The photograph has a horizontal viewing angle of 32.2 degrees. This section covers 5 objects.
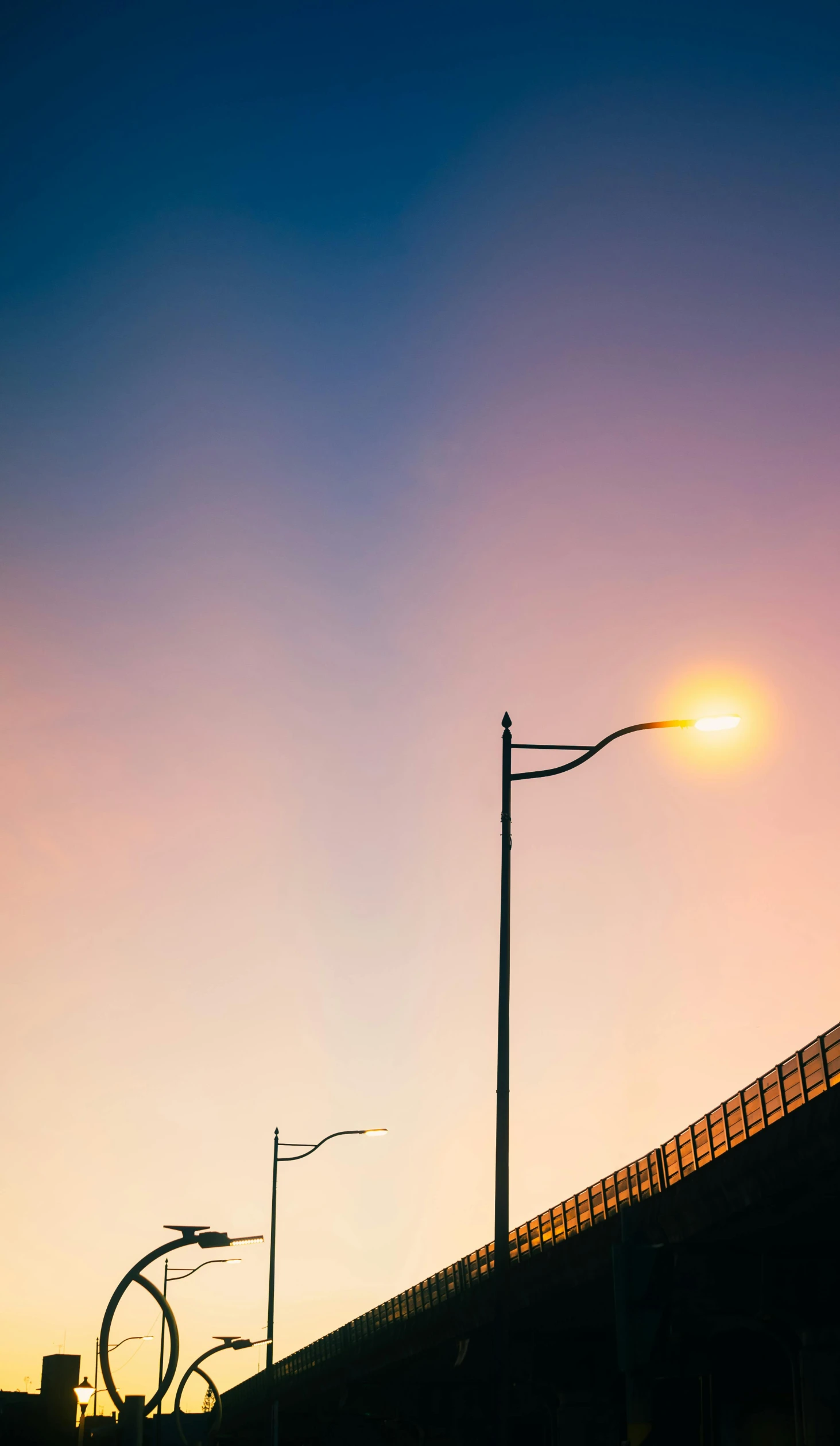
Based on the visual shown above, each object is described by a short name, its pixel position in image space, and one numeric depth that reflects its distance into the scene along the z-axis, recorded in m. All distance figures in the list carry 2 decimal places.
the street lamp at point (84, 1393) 38.91
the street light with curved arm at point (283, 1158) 46.59
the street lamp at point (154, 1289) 20.48
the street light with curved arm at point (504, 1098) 16.70
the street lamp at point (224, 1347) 72.19
